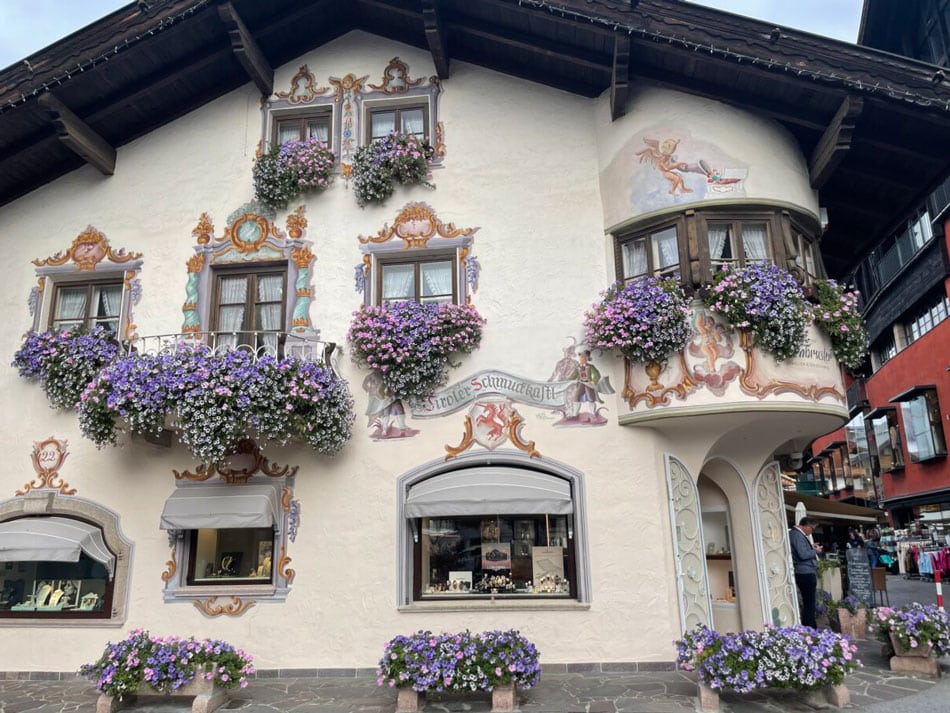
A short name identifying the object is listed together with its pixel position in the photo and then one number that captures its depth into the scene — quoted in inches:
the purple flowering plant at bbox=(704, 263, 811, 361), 341.1
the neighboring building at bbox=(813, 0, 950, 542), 770.8
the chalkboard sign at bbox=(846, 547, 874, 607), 483.8
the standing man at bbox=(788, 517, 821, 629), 384.5
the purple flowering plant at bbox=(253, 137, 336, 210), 417.7
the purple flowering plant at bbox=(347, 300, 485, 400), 375.6
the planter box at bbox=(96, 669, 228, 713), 302.4
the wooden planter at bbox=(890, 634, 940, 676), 323.9
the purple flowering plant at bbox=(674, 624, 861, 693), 278.1
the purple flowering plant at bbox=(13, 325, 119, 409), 403.9
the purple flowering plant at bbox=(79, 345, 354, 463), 341.4
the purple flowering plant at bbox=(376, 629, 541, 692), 291.4
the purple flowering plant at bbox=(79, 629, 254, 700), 303.6
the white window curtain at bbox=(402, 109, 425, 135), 435.2
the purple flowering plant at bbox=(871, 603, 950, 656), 324.5
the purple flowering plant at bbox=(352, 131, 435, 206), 411.2
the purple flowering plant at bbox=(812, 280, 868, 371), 359.3
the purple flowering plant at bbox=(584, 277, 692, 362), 347.6
